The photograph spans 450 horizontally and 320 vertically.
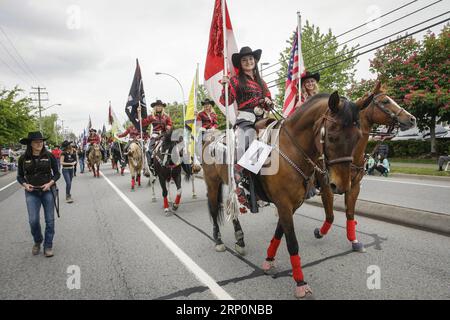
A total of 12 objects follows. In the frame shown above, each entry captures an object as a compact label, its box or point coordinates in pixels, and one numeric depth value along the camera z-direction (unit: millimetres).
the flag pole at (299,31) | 7589
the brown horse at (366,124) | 4490
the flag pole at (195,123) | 7581
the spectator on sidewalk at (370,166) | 13578
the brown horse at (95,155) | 16656
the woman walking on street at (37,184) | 4828
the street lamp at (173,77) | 26817
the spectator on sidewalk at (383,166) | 12852
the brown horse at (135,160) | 12148
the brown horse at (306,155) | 2795
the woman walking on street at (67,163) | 9734
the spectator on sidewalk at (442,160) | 12391
